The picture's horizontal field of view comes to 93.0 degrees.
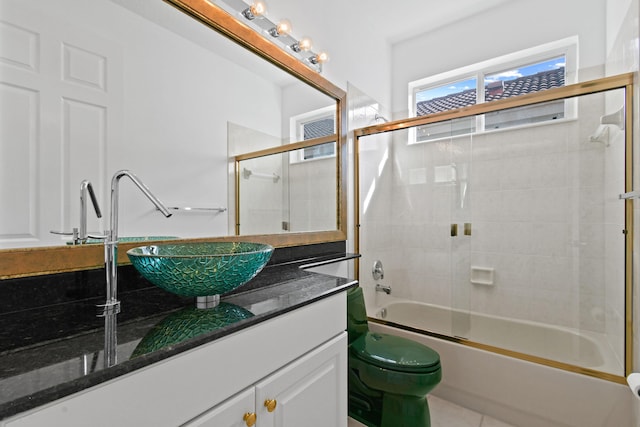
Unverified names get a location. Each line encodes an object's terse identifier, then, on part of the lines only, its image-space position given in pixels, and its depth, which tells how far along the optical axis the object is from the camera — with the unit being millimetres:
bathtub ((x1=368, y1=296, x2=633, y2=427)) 1479
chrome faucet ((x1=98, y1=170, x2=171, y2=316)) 805
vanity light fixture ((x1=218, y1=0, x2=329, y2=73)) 1305
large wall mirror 788
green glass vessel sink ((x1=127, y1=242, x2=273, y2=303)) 760
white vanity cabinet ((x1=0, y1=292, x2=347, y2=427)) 517
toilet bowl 1397
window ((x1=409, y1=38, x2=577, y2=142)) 2125
